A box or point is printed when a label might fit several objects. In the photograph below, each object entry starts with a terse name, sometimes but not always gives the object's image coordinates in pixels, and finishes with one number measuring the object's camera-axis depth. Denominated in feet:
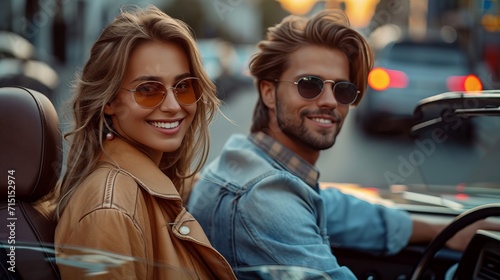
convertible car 5.51
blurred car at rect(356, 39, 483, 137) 34.06
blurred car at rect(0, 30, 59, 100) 34.78
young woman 5.49
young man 6.88
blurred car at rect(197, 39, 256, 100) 65.28
